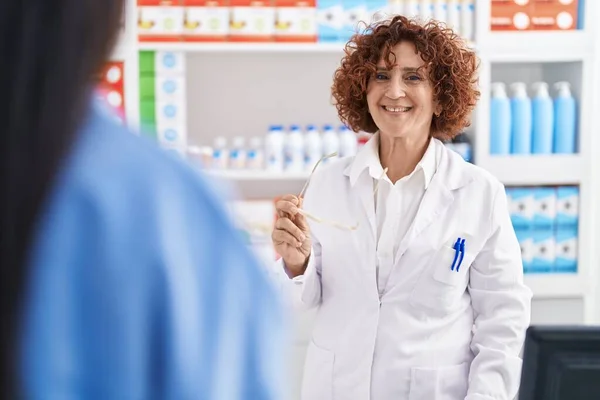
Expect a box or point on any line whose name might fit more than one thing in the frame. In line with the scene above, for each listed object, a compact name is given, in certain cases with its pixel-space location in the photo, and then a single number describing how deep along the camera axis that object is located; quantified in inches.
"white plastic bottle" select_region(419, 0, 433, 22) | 123.6
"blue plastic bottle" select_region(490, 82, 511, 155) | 124.8
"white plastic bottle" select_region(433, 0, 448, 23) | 124.1
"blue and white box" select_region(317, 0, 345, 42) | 123.1
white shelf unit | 125.3
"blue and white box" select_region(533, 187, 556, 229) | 127.8
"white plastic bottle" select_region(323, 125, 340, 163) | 126.1
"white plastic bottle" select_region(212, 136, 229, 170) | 126.7
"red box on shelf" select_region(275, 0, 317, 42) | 122.6
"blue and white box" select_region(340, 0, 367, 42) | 123.3
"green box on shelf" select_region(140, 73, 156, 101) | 123.5
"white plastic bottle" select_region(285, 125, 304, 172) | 126.0
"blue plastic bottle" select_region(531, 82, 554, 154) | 124.8
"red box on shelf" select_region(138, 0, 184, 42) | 122.3
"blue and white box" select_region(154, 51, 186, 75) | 122.8
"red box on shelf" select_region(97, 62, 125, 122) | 122.3
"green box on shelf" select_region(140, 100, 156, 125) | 123.5
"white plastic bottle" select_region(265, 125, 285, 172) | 126.2
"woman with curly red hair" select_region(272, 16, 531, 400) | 72.1
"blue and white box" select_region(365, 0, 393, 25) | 123.5
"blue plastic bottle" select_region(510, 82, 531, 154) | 124.5
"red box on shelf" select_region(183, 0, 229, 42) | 122.3
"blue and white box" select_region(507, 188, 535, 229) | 127.3
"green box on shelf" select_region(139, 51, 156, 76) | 123.8
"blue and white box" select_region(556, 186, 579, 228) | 128.6
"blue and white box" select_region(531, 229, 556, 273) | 128.5
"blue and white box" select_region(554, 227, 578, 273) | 129.1
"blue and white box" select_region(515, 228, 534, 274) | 128.3
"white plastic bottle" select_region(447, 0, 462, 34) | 125.0
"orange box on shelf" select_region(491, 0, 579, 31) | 126.0
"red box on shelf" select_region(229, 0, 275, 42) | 122.4
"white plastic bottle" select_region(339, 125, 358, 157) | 126.2
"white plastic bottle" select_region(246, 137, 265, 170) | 127.1
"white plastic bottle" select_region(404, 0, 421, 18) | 123.7
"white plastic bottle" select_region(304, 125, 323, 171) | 125.9
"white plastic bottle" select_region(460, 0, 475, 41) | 125.4
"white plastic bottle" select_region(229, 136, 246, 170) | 127.1
